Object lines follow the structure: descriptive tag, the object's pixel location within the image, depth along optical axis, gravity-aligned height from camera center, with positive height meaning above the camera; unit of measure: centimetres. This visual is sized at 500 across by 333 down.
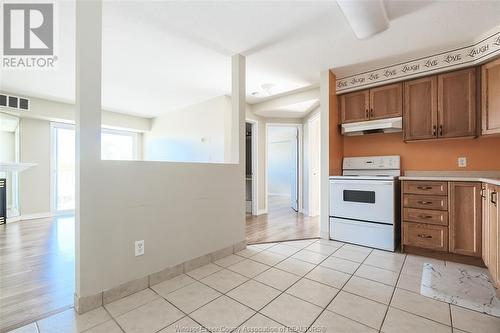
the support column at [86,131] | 156 +25
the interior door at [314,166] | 497 +1
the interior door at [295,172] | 533 -13
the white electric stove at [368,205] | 279 -50
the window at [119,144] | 607 +63
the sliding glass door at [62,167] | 500 +1
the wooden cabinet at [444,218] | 235 -58
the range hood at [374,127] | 297 +53
